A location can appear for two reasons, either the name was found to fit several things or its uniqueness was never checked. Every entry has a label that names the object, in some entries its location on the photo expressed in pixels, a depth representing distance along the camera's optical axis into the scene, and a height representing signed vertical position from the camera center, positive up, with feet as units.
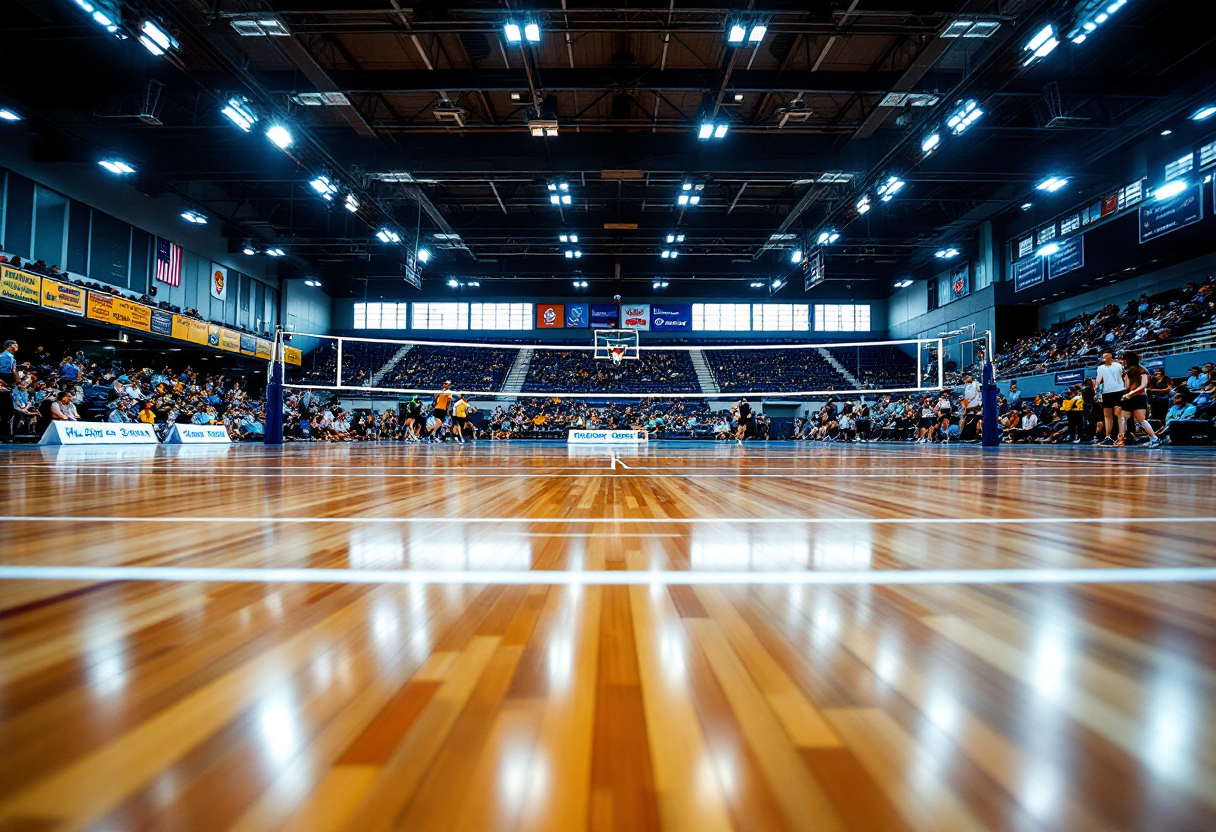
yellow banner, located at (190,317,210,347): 64.80 +10.55
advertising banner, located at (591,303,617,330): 104.88 +20.48
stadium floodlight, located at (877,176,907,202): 47.20 +19.66
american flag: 68.33 +19.19
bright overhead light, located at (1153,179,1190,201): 50.21 +21.07
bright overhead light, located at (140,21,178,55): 28.81 +19.11
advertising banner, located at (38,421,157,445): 32.17 -0.46
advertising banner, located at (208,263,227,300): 77.77 +19.10
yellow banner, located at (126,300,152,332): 56.03 +10.58
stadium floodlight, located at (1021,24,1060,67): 29.50 +19.70
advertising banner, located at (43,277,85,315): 47.52 +10.61
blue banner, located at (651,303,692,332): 105.40 +19.81
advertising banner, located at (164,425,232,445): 40.06 -0.54
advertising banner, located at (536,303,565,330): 105.29 +20.31
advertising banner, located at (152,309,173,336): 58.95 +10.50
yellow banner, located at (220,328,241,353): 70.33 +10.35
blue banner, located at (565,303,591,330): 105.09 +20.31
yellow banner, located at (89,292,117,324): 51.67 +10.47
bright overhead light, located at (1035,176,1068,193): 54.70 +23.86
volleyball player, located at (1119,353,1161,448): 30.68 +2.25
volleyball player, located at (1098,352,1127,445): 31.91 +2.50
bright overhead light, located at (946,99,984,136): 36.63 +19.83
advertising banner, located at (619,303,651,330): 104.73 +20.18
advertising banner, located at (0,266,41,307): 43.39 +10.48
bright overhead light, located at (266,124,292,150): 38.22 +18.88
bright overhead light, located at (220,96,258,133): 35.88 +19.16
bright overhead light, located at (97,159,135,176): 48.40 +21.44
